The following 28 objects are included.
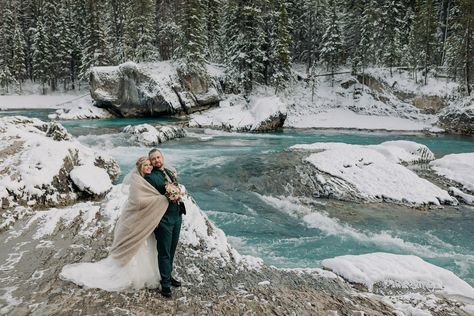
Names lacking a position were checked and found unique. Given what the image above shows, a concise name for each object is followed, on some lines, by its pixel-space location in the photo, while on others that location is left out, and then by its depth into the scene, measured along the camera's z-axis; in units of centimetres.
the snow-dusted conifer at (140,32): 4338
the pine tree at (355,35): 4100
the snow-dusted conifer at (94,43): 4656
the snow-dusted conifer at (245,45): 3725
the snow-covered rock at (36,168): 813
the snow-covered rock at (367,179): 1243
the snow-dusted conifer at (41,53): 5028
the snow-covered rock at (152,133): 2208
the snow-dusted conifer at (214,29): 4916
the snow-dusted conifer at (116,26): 4888
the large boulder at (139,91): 3562
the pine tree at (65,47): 5188
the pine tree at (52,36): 5191
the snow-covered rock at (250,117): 3027
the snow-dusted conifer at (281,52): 3788
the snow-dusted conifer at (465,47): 3275
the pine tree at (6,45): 5081
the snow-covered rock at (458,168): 1357
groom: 482
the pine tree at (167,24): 4812
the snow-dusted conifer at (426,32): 3894
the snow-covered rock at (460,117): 2962
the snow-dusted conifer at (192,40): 3784
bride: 475
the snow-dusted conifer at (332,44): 4166
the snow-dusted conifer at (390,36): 4181
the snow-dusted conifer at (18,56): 5209
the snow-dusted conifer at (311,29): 4669
